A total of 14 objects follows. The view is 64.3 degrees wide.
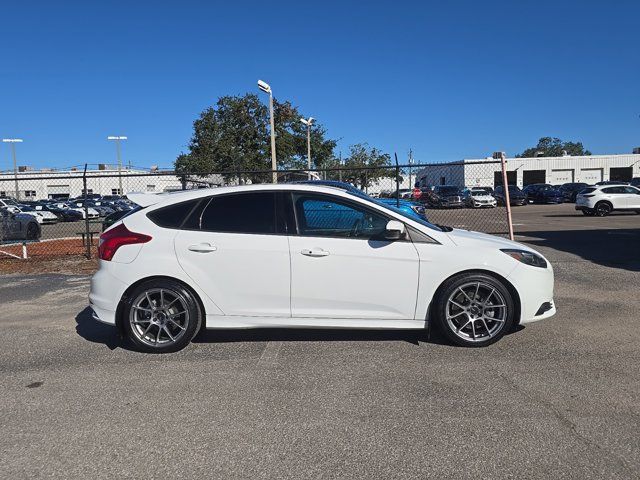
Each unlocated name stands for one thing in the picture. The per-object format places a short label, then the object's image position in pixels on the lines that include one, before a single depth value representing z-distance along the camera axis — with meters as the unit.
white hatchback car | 4.82
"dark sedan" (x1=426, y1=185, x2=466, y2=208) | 30.77
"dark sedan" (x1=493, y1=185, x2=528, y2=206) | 37.53
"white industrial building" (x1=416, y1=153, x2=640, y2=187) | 61.42
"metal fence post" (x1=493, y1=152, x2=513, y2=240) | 10.14
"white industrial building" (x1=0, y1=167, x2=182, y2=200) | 64.38
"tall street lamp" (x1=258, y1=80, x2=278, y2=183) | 15.95
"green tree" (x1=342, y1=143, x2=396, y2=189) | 42.25
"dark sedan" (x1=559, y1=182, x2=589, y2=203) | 39.53
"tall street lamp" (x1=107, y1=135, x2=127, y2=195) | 60.63
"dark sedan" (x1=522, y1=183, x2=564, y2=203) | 38.66
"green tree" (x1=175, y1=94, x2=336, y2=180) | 27.83
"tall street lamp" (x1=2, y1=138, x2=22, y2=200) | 60.87
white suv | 24.44
